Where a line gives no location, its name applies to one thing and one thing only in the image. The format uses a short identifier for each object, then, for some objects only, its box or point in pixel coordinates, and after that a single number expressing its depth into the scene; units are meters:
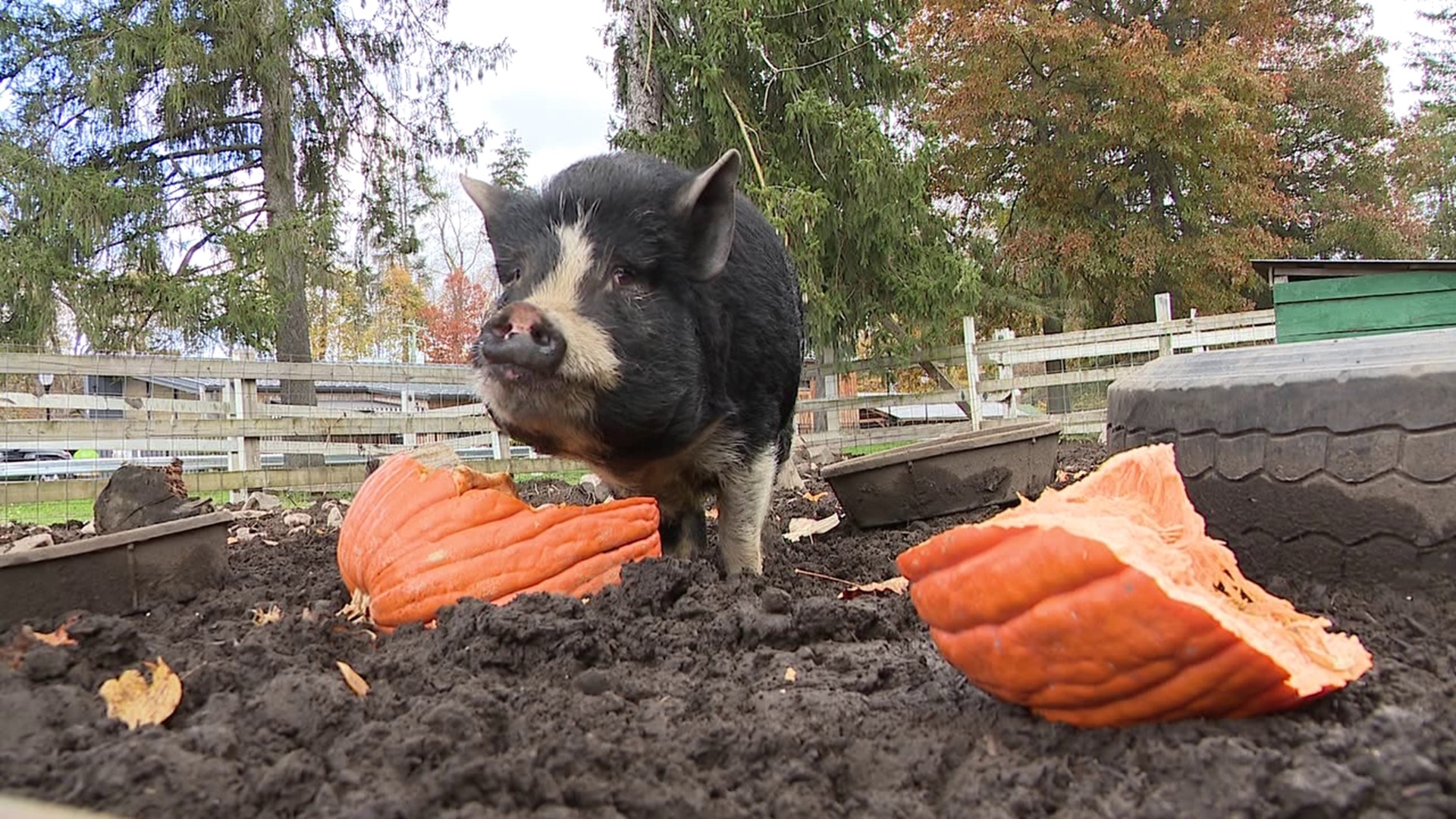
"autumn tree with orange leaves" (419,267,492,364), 29.61
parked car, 12.07
